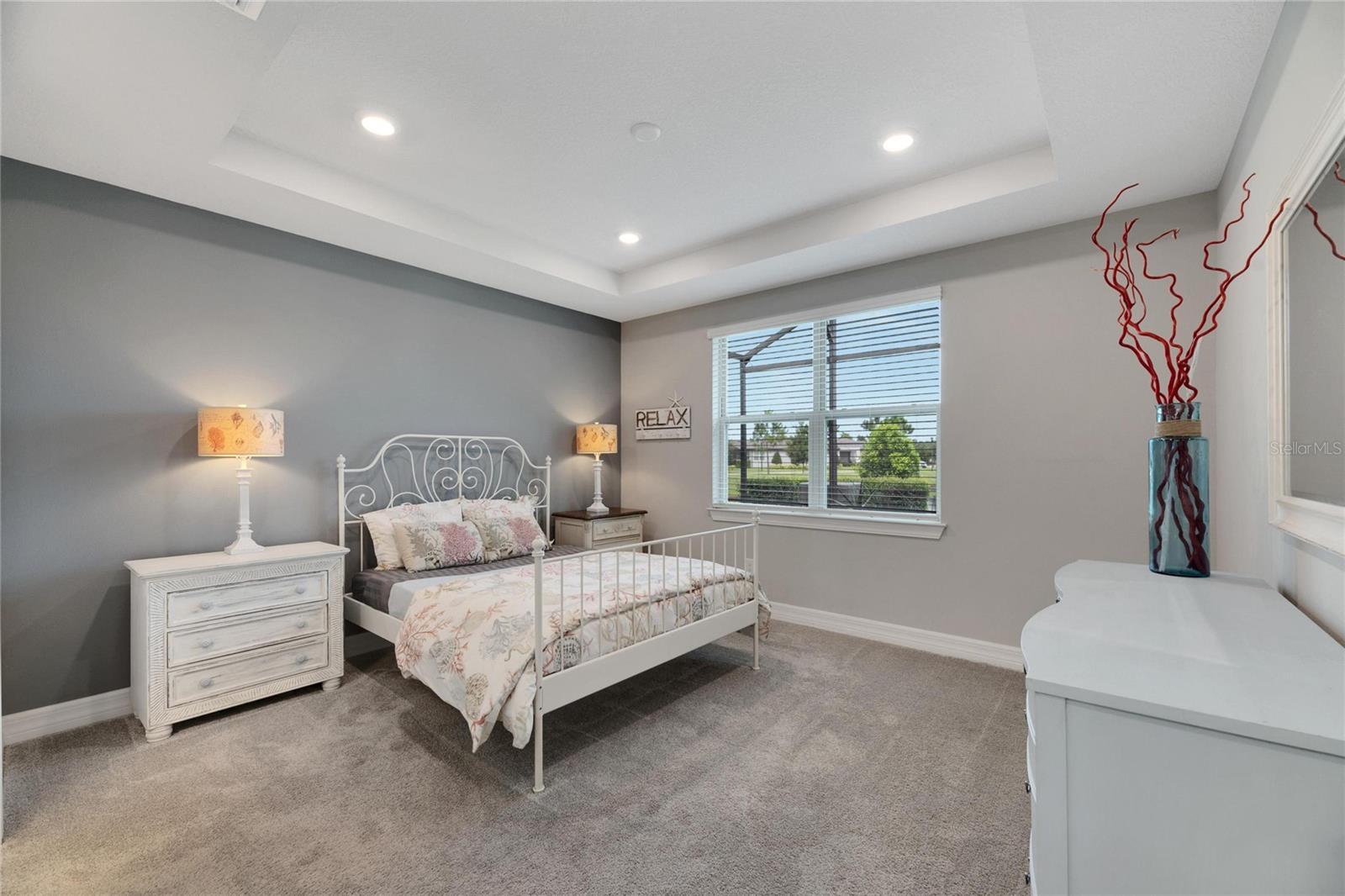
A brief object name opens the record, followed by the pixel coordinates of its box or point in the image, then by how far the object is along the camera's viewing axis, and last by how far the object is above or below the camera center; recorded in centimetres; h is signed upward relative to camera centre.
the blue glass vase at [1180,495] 174 -14
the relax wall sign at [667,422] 487 +26
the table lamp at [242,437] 276 +7
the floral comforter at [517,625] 210 -73
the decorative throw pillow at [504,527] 361 -49
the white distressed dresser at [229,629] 248 -84
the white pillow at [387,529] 335 -46
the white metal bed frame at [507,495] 224 -34
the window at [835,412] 371 +28
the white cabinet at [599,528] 446 -62
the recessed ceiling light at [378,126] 245 +142
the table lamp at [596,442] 476 +8
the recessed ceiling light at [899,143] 259 +142
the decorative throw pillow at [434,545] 328 -55
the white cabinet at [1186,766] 77 -46
